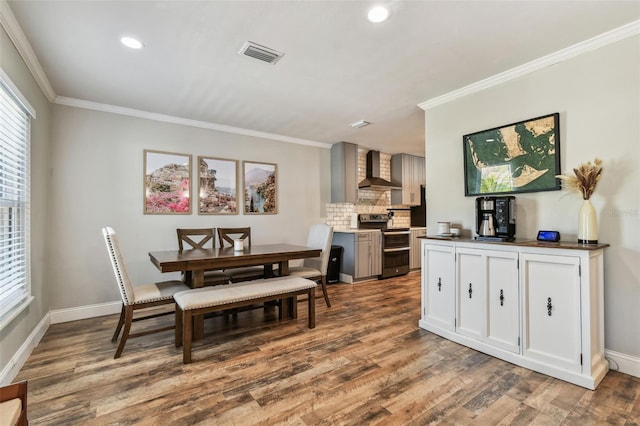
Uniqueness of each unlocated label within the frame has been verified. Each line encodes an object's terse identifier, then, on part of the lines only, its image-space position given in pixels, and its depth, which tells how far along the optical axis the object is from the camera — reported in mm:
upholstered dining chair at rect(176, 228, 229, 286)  3418
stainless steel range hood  5859
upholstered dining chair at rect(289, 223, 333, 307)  3775
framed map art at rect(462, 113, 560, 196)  2535
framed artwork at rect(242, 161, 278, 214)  4668
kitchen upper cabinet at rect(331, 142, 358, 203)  5438
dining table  2665
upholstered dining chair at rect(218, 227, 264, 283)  3671
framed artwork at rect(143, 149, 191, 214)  3867
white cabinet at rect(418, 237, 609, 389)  2047
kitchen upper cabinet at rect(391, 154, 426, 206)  6312
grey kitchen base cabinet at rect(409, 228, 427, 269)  5987
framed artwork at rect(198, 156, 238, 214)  4250
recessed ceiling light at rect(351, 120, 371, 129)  4252
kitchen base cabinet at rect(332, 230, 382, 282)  5094
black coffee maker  2666
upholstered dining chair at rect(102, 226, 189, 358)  2428
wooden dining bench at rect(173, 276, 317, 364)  2387
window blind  2107
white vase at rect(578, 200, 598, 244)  2174
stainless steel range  5438
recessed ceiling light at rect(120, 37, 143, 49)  2240
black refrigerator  6762
